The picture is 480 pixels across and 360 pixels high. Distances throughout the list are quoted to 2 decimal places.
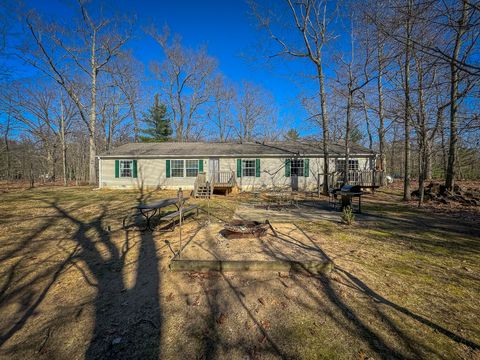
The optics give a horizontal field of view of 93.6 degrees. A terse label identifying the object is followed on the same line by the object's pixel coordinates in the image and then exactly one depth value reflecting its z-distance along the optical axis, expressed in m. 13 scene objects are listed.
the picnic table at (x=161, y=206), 5.87
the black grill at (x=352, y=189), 8.40
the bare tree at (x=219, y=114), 31.03
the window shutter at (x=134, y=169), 16.41
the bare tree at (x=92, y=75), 18.98
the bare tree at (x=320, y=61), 13.65
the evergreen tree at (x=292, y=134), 40.28
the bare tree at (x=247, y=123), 32.47
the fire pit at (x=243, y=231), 4.95
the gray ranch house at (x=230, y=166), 15.73
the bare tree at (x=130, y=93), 25.80
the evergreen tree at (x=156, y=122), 30.67
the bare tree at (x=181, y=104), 28.46
